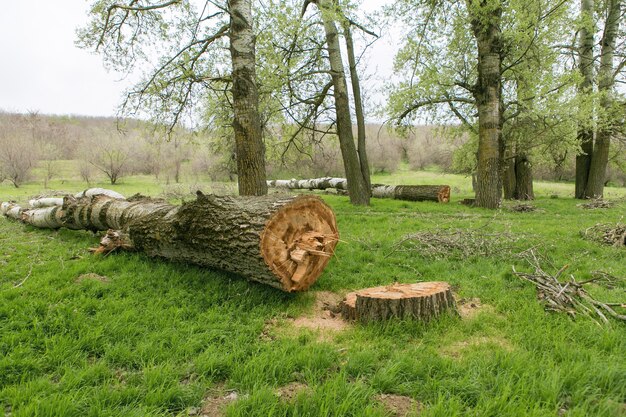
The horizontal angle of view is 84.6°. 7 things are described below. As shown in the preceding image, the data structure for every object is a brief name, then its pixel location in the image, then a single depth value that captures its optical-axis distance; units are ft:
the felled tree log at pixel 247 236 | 12.28
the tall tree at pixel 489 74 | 32.60
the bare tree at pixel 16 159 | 86.33
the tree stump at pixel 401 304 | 10.77
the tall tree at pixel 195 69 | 20.93
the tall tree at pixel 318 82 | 29.14
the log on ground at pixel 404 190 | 49.83
